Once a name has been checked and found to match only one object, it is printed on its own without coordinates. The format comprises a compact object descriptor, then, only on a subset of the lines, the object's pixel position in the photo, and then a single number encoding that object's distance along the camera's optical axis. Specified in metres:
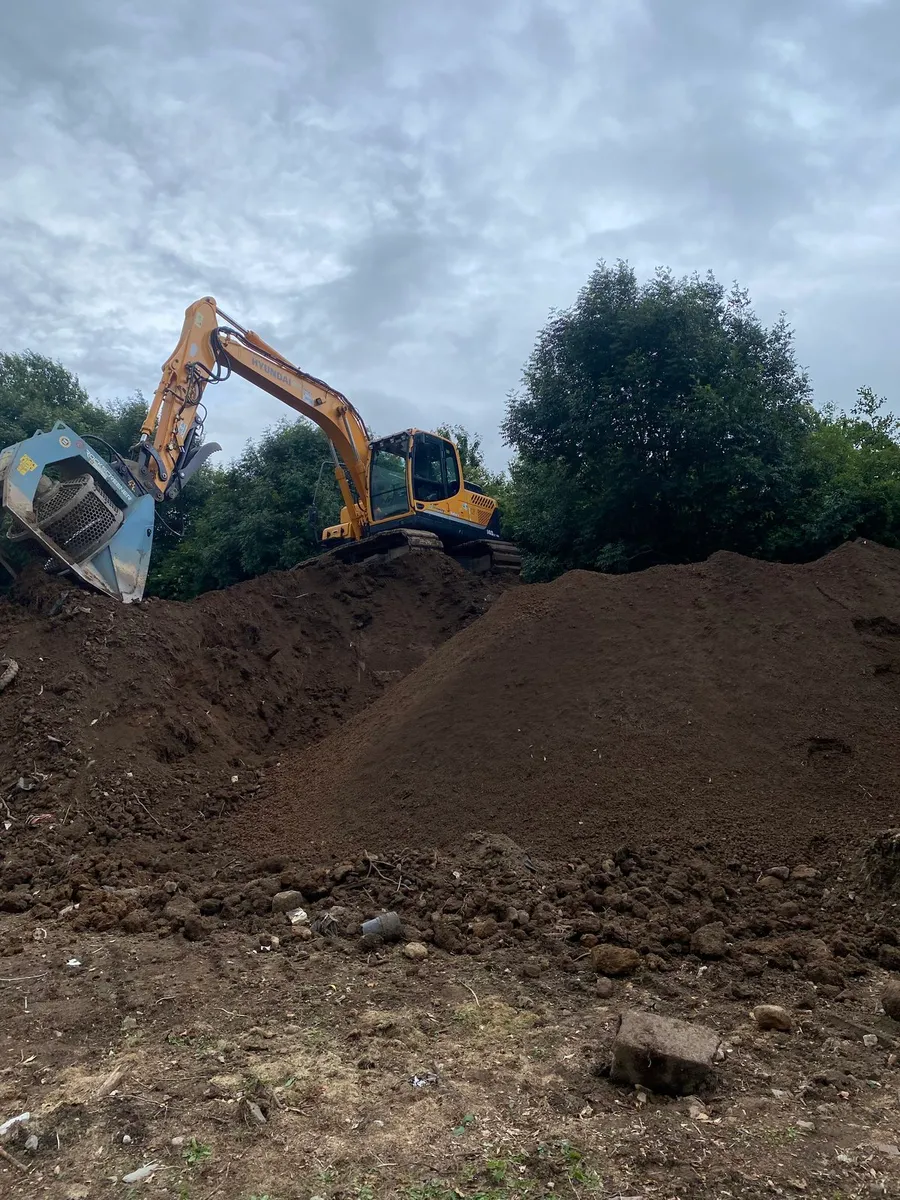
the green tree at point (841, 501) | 10.95
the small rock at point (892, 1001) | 3.68
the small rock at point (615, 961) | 4.40
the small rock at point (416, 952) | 4.80
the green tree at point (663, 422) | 11.41
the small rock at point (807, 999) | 3.88
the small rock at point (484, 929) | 4.98
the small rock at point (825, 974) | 4.12
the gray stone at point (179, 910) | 5.49
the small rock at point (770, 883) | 5.24
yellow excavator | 9.99
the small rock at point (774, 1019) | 3.68
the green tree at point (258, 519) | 19.30
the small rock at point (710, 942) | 4.51
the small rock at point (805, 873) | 5.28
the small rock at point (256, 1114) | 3.12
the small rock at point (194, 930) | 5.29
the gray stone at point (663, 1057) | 3.18
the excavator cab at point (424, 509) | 14.21
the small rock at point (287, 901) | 5.60
